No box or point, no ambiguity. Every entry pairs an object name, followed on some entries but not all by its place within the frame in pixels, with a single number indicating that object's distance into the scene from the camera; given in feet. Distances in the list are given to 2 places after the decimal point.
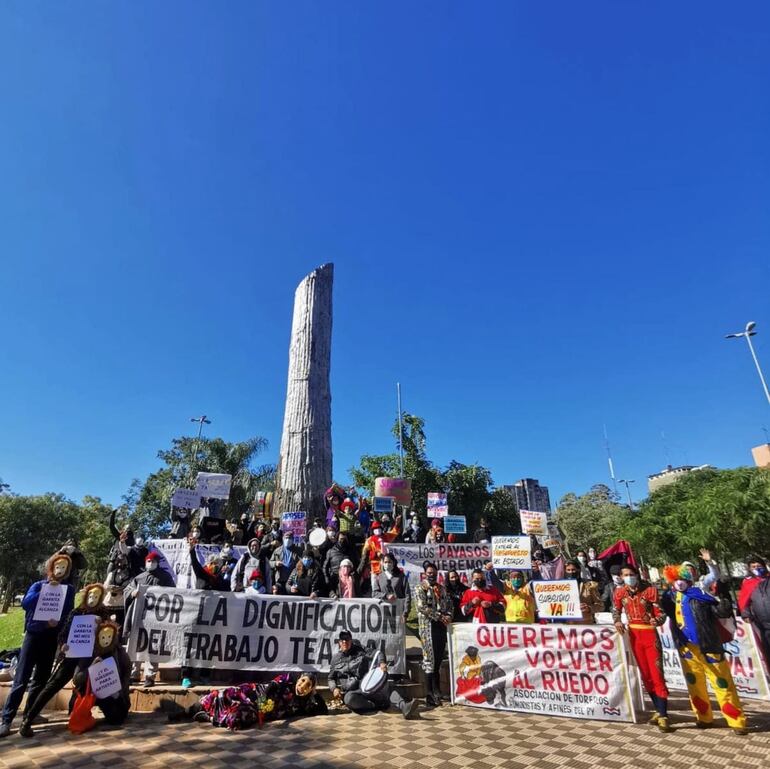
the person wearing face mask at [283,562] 25.64
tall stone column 36.45
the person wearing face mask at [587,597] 27.37
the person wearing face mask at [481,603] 23.24
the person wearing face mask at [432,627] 21.91
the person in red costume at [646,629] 17.72
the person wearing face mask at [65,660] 16.58
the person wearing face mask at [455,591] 24.41
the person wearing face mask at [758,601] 20.66
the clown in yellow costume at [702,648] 16.98
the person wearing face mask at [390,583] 24.26
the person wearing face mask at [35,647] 17.21
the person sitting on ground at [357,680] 19.63
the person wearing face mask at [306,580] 24.36
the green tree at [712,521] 67.97
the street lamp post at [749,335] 77.54
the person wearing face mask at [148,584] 21.49
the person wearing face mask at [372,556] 29.04
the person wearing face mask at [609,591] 26.61
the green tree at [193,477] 100.83
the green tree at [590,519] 149.38
